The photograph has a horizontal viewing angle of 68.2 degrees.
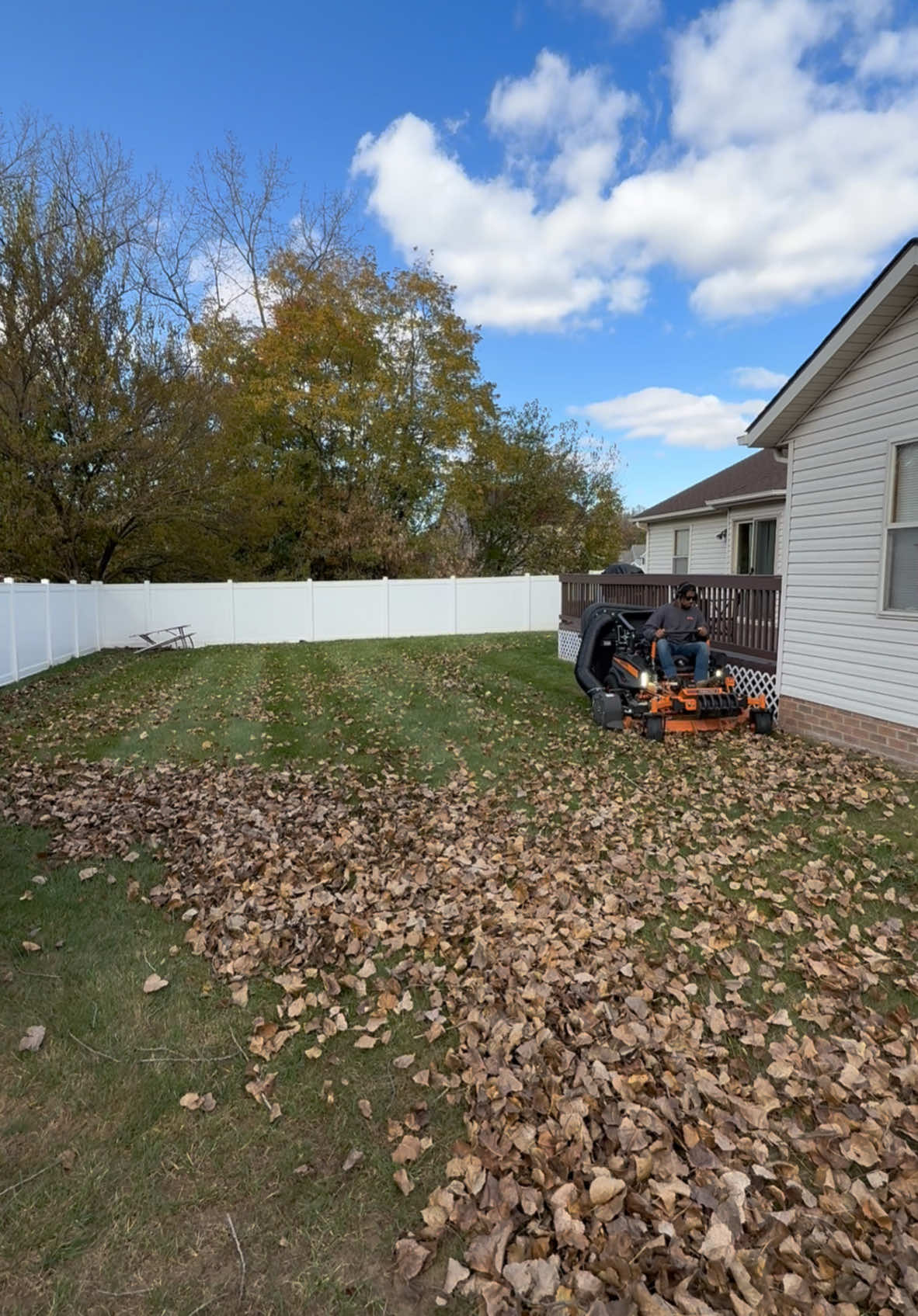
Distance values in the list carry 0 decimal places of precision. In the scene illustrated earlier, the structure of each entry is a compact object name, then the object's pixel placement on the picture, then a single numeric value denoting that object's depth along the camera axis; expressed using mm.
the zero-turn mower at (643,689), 7598
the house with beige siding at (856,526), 6141
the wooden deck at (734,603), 8336
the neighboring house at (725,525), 14227
